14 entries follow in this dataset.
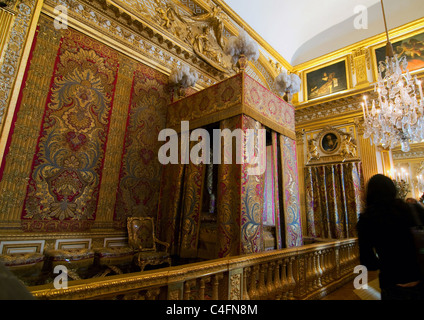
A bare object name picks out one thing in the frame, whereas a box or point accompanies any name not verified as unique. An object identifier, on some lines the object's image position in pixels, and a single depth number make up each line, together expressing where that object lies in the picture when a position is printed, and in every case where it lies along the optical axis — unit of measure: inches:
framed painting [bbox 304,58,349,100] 318.7
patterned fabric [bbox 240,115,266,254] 116.2
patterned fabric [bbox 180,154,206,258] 139.7
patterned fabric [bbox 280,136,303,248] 143.7
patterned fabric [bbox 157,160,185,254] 153.9
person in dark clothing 49.3
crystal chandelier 184.5
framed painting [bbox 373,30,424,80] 267.0
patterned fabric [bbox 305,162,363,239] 273.5
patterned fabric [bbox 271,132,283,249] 138.9
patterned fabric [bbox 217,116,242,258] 116.5
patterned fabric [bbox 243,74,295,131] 139.9
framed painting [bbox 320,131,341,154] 303.4
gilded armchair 131.6
